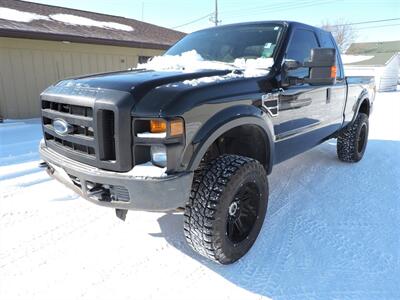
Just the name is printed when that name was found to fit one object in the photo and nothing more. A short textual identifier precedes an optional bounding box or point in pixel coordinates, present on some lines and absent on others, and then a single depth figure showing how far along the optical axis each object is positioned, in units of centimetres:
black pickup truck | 210
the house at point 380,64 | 2411
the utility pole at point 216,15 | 3359
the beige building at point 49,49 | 899
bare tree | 4862
